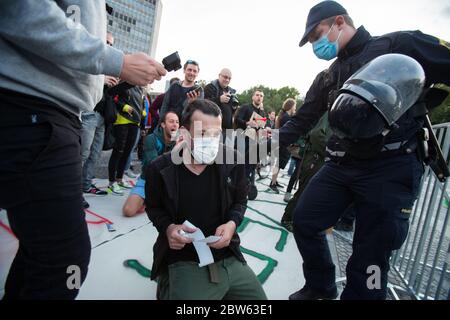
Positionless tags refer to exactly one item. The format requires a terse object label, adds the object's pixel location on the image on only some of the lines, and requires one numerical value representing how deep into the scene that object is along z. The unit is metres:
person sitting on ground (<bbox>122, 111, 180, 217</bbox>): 3.17
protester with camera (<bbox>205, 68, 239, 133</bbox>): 4.29
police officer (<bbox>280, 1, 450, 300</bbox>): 1.35
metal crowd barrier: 1.79
